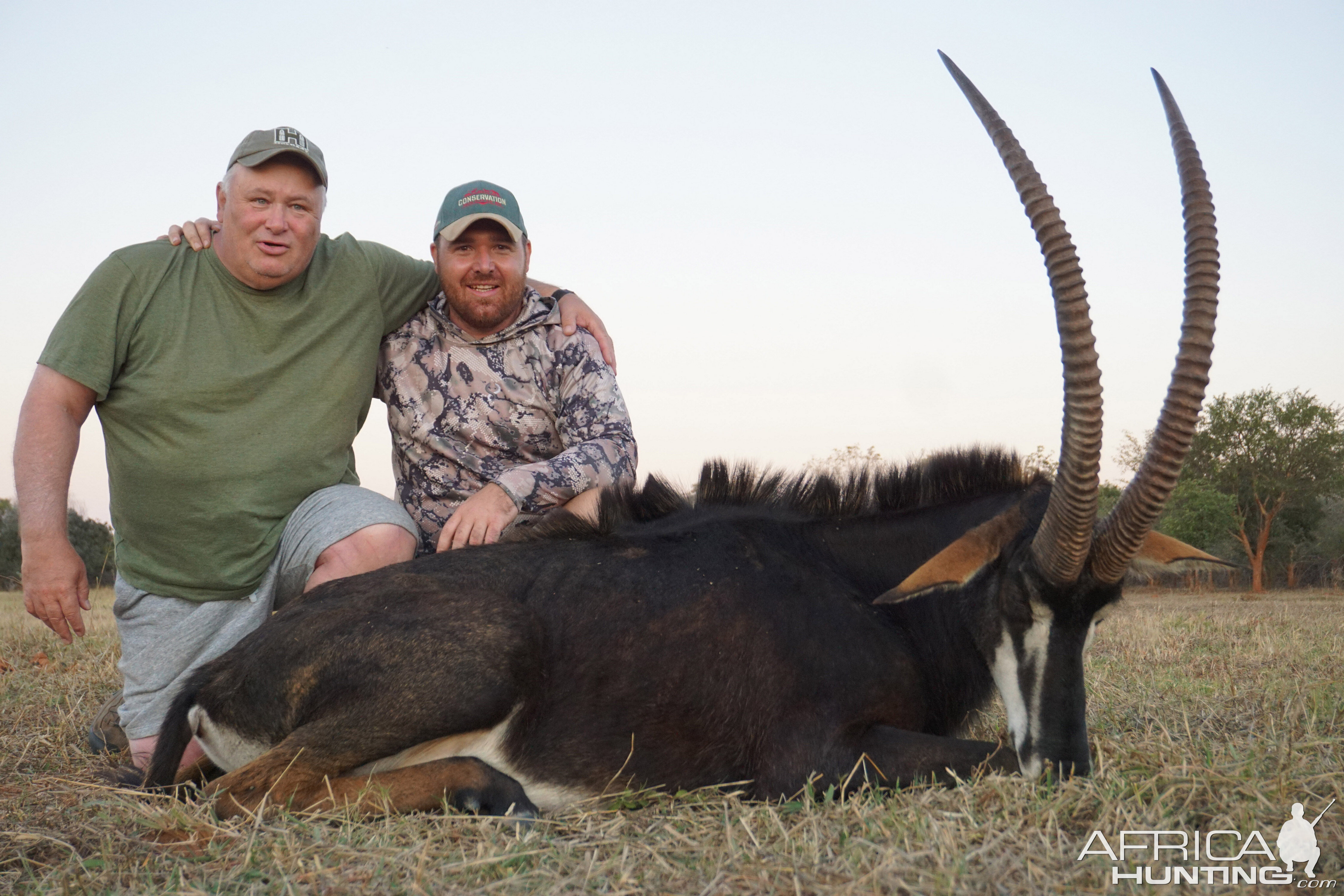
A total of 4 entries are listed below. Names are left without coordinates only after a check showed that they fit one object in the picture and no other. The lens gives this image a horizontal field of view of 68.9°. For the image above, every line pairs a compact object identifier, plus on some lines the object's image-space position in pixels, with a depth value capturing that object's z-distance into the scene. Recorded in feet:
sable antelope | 11.45
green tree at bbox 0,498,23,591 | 90.17
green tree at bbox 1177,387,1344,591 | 109.50
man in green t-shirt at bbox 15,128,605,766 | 16.28
